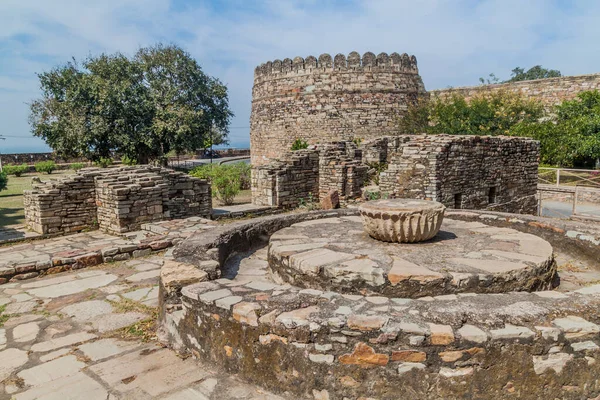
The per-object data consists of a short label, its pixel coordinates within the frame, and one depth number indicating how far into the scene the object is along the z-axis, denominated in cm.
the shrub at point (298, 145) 1734
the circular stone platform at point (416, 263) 335
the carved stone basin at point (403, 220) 413
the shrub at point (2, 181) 1418
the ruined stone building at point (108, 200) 787
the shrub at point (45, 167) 2670
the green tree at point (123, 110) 2002
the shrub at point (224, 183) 1259
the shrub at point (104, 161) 2091
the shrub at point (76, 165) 2812
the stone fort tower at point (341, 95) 1880
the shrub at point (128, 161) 2267
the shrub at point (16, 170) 2608
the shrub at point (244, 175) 1708
